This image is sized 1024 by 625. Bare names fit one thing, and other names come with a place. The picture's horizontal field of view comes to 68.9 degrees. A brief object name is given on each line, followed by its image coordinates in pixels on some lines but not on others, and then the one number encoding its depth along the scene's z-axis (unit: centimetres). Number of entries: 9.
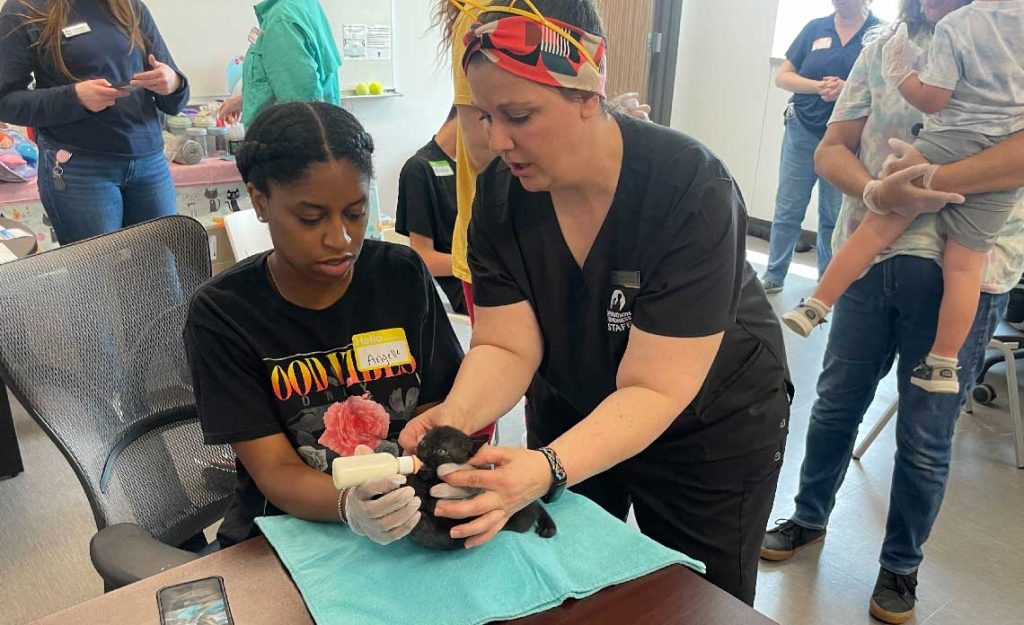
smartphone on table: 80
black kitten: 89
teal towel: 82
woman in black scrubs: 94
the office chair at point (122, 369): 107
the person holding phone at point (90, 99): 223
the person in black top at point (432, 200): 218
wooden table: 81
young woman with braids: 109
